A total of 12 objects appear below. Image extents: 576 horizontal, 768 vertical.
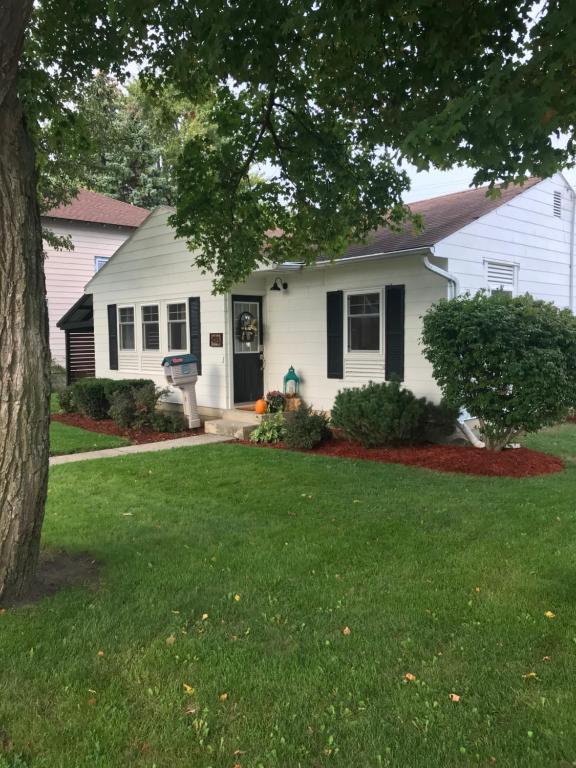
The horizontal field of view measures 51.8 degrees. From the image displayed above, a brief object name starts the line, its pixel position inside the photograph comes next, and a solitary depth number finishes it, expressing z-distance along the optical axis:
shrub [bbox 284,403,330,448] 9.22
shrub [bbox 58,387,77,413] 13.84
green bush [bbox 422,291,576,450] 7.37
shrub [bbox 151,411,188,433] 11.23
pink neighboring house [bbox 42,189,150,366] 20.12
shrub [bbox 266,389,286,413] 11.00
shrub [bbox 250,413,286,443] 9.84
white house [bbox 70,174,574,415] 9.47
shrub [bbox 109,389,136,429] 11.60
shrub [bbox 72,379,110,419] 12.91
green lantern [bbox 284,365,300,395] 11.25
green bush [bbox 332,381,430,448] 8.65
